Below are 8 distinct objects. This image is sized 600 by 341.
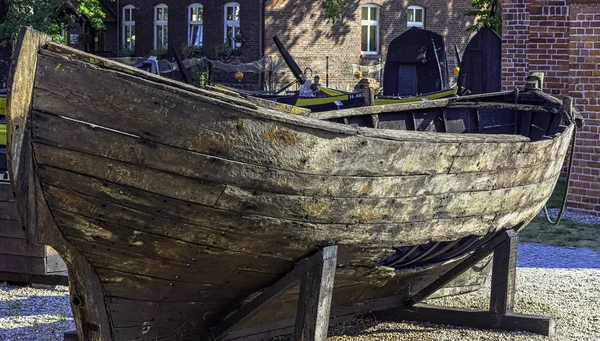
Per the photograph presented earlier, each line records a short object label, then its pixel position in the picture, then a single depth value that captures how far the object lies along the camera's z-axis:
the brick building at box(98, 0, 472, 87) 34.12
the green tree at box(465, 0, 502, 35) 21.64
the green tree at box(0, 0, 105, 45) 32.06
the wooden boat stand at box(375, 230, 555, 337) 7.13
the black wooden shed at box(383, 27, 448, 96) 18.38
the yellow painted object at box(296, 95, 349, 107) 15.46
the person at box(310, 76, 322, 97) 19.44
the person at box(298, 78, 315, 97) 19.08
